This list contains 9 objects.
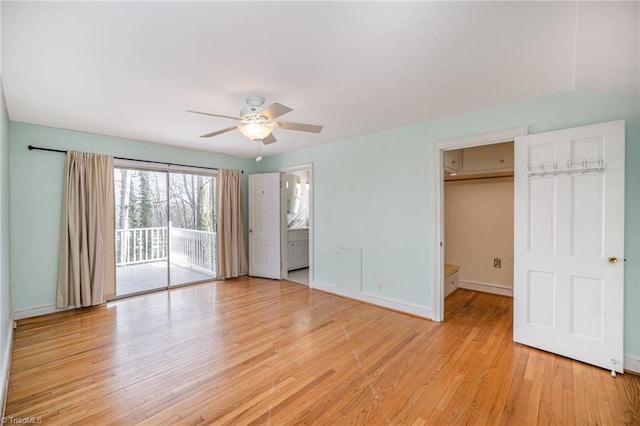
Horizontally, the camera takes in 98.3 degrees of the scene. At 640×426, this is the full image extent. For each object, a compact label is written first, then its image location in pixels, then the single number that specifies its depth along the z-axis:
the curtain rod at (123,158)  3.56
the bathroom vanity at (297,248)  6.27
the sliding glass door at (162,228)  4.89
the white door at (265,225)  5.47
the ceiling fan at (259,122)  2.44
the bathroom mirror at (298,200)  6.94
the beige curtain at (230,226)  5.46
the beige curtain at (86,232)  3.77
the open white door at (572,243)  2.33
